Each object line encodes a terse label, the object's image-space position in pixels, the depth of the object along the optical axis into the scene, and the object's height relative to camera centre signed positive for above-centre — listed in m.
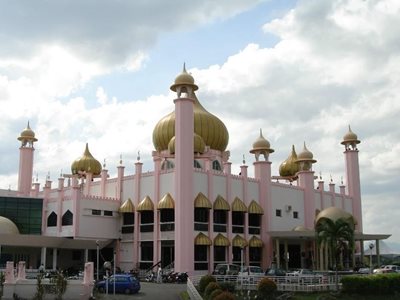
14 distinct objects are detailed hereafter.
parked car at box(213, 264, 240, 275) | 39.25 -0.93
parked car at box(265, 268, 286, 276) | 37.03 -1.09
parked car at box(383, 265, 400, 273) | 45.12 -1.02
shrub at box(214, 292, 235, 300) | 20.05 -1.43
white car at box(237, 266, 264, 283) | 33.16 -1.15
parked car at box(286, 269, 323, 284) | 32.66 -1.34
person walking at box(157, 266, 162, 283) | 38.81 -1.36
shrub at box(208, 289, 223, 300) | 23.08 -1.53
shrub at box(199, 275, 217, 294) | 29.62 -1.32
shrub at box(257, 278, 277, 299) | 28.77 -1.68
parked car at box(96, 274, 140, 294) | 31.56 -1.59
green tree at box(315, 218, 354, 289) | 35.28 +1.31
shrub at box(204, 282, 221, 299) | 26.04 -1.47
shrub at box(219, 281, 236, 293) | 30.48 -1.62
